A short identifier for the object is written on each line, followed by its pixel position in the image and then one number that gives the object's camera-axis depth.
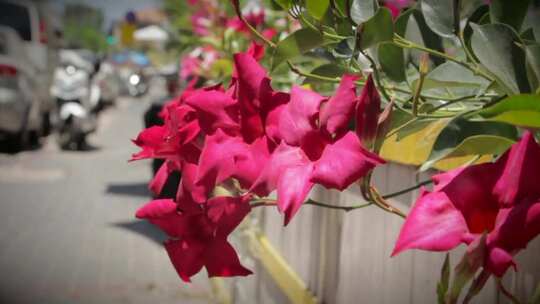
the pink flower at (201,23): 3.42
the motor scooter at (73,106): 11.88
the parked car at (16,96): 10.74
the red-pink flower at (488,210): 0.48
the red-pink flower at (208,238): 0.66
